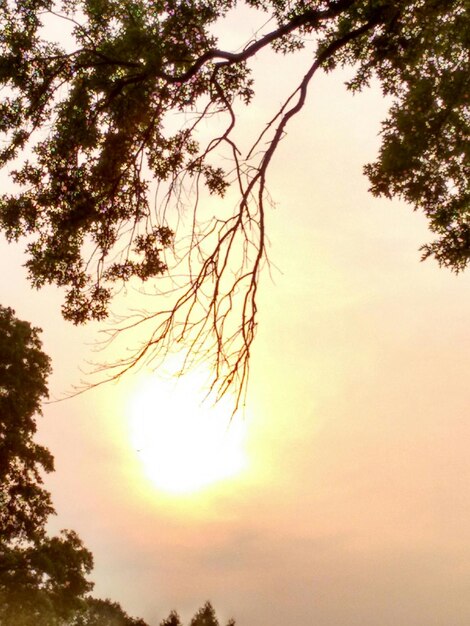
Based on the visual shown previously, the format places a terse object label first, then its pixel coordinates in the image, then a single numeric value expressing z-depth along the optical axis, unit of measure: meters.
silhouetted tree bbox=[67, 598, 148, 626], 63.28
